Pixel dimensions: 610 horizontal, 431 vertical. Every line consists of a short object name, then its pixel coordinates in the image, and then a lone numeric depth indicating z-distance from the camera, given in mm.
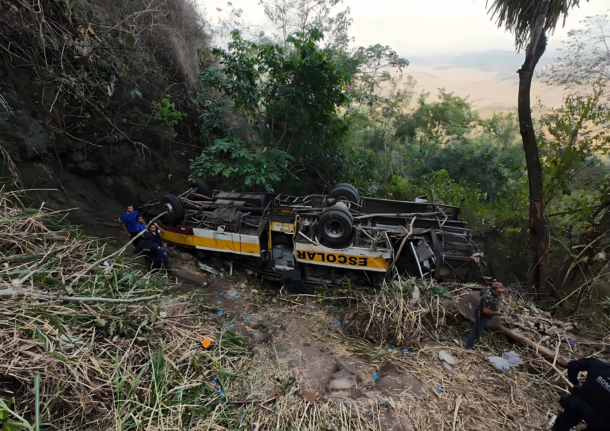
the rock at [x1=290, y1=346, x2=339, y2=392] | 3189
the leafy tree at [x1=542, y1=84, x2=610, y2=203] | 5129
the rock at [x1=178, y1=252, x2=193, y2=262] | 6117
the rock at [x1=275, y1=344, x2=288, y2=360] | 3655
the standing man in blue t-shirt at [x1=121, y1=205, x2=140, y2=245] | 5469
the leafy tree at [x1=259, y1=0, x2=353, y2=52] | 10495
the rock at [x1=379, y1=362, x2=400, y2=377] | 3328
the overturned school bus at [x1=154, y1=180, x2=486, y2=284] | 4859
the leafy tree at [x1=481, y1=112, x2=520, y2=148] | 13570
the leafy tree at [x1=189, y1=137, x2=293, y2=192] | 6568
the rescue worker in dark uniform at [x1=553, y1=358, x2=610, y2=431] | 2387
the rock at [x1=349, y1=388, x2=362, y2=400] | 2959
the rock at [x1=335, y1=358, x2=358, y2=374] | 3338
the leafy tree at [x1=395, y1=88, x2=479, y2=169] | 13211
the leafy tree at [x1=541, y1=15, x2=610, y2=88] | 5855
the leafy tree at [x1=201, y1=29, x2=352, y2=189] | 6992
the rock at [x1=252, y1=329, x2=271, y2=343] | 3979
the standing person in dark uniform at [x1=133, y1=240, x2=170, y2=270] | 5000
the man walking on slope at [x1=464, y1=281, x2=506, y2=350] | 3635
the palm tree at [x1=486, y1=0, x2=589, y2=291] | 4543
